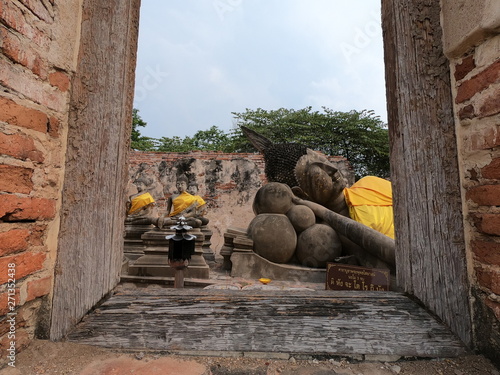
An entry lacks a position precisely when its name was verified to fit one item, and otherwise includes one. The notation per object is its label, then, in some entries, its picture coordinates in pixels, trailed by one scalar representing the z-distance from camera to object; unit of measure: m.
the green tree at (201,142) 13.94
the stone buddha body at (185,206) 5.78
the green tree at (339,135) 12.06
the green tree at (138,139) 12.96
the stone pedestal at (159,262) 3.72
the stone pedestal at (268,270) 3.48
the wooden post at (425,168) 1.07
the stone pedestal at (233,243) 3.69
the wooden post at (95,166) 1.09
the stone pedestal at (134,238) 5.39
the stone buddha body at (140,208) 5.53
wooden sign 2.15
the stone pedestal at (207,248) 5.31
